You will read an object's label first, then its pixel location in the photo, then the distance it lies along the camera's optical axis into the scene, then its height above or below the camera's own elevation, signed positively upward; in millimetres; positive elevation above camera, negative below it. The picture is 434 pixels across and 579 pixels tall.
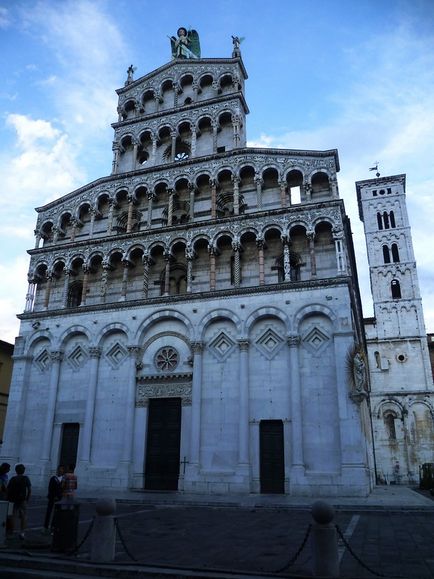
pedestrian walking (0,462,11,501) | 13153 -518
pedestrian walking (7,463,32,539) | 11867 -811
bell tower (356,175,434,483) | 48125 +12617
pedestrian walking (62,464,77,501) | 13320 -648
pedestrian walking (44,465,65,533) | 13086 -808
